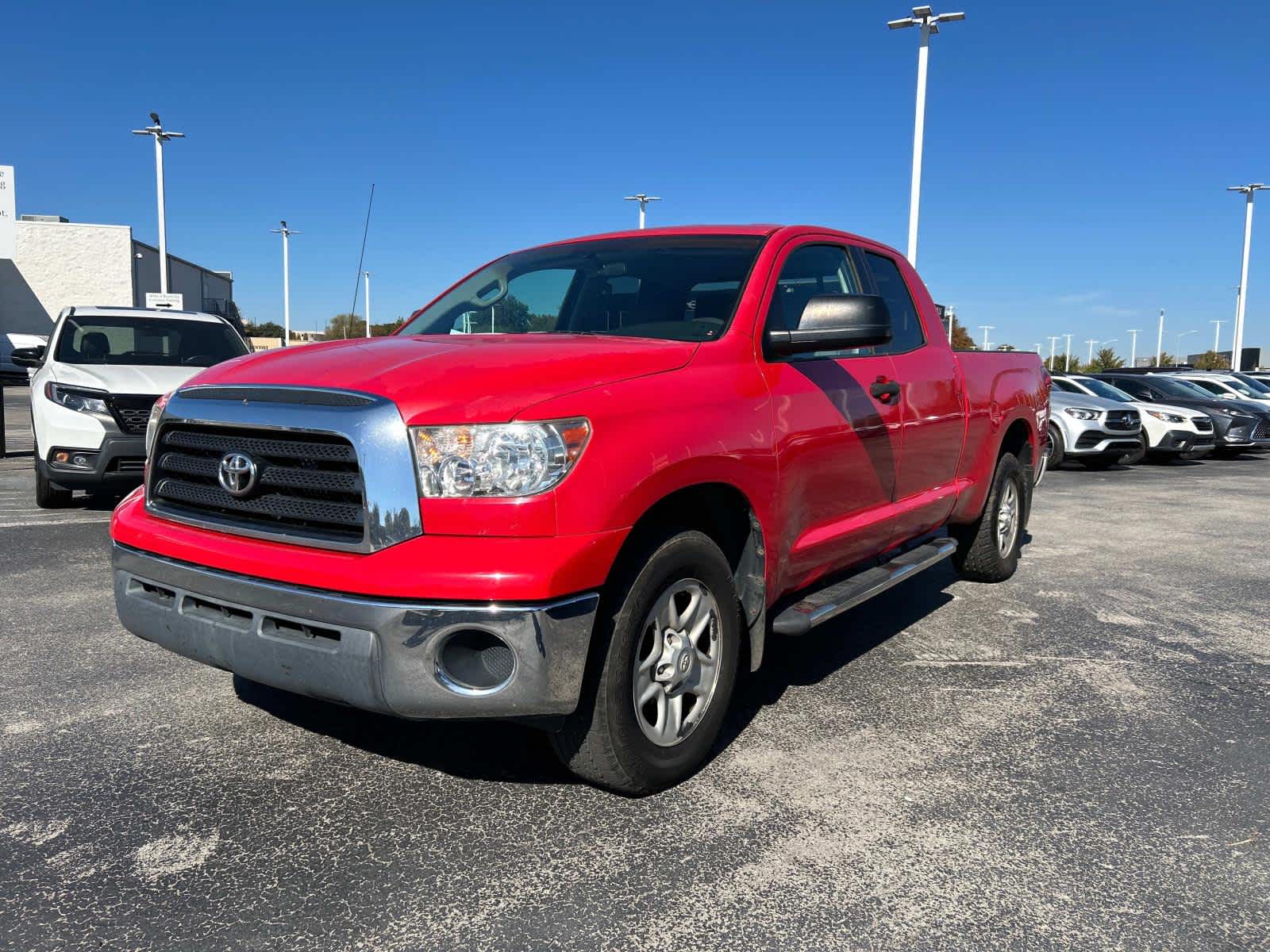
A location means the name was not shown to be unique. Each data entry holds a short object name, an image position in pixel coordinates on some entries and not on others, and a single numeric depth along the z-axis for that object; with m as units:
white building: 47.94
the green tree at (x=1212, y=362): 74.90
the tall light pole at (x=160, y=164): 28.81
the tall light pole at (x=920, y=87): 19.05
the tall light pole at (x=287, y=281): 40.56
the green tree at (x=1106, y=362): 71.70
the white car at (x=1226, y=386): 20.72
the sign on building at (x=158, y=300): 31.07
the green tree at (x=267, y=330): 84.94
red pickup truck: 2.55
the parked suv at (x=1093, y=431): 14.85
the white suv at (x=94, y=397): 7.43
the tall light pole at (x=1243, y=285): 43.84
